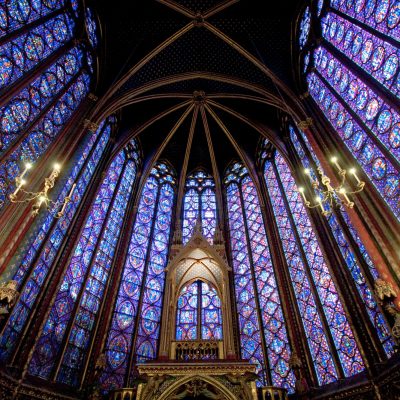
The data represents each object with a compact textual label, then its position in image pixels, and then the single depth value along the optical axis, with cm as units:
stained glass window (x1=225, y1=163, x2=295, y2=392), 1041
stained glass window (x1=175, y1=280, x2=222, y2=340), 1146
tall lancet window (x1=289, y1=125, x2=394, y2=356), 771
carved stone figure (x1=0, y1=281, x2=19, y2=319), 656
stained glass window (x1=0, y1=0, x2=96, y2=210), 782
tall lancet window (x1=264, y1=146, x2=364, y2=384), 876
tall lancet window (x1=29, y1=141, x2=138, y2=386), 898
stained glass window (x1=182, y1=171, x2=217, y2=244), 1545
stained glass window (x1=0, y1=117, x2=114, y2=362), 788
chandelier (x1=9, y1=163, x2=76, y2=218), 557
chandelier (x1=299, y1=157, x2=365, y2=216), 649
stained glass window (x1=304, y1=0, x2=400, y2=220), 748
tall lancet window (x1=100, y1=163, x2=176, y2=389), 1063
